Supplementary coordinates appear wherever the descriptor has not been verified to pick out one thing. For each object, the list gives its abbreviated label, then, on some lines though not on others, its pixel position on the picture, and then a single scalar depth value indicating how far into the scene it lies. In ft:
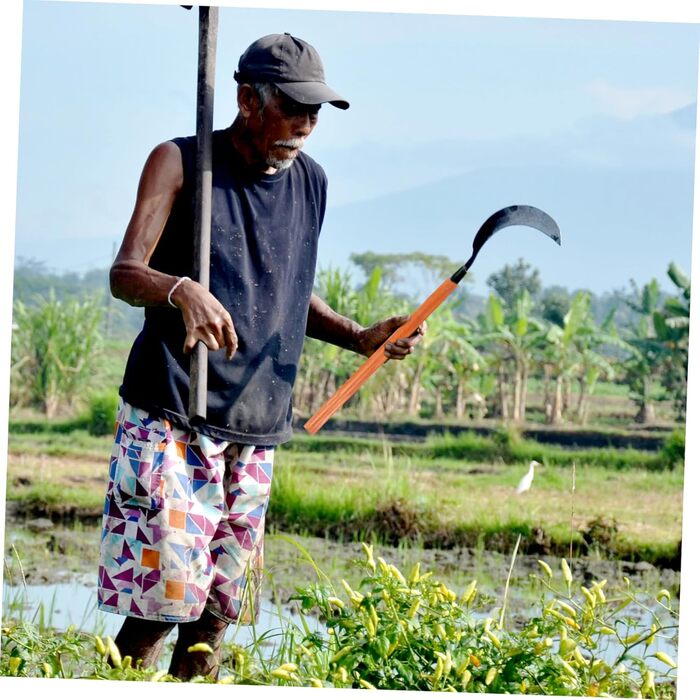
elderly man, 19.02
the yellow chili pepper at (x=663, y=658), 18.78
